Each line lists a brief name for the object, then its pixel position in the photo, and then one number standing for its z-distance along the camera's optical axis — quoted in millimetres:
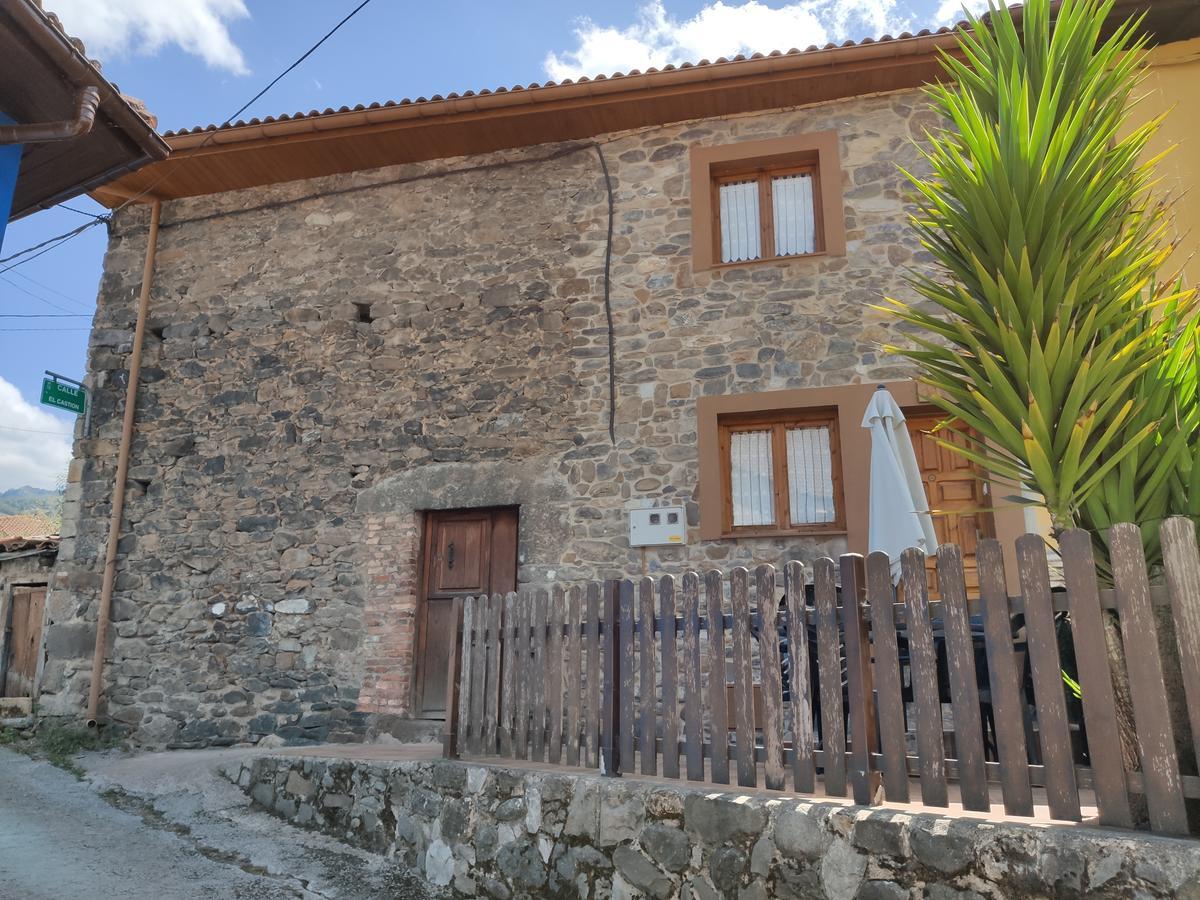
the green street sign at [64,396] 8875
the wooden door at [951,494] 6980
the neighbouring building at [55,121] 4414
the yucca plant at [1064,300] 3000
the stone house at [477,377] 7480
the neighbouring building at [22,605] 10336
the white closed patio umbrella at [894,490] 5500
